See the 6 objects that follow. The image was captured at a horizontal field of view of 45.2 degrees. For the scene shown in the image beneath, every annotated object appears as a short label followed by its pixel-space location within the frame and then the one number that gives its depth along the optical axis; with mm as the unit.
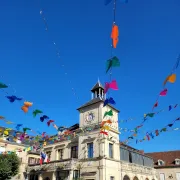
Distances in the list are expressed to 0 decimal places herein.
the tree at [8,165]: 24516
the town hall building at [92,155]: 24609
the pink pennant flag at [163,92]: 10483
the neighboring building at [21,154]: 31495
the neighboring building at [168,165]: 39000
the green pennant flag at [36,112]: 14341
